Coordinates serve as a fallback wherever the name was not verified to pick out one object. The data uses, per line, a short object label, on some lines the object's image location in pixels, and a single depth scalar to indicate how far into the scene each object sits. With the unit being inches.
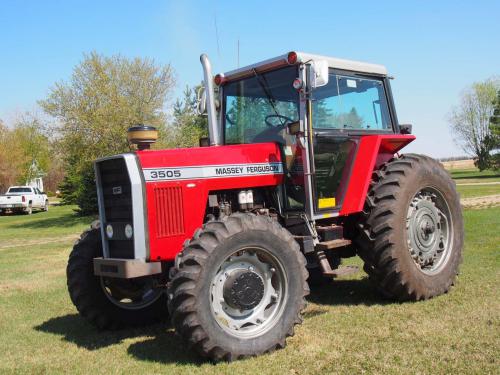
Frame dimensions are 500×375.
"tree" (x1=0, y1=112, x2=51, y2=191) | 1793.8
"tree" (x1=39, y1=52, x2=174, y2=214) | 941.8
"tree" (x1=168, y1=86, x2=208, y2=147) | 1027.9
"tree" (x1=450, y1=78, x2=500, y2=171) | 2188.7
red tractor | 178.5
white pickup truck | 1315.2
